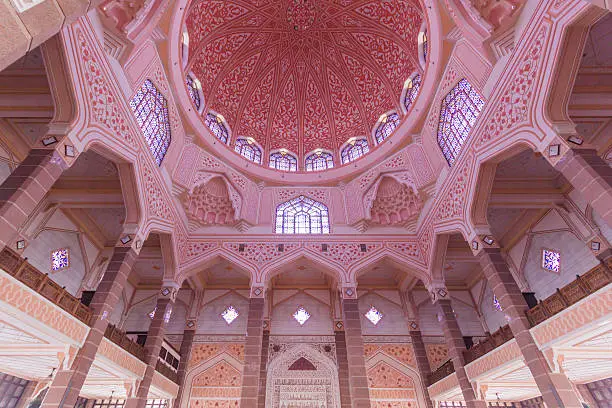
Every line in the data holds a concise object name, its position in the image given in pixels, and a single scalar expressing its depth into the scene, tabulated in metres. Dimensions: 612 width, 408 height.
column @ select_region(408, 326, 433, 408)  13.08
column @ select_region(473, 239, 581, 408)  6.55
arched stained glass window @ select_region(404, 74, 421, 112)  14.16
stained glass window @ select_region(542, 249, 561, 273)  11.15
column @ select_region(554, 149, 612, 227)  6.03
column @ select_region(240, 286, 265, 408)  9.66
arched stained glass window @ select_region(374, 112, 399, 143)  15.68
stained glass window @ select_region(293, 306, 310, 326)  15.23
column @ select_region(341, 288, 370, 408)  9.80
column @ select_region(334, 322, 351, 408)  12.86
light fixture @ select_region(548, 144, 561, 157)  6.81
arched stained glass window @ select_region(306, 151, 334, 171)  16.94
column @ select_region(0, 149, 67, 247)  5.66
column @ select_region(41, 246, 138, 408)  6.73
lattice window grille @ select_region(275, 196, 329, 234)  13.93
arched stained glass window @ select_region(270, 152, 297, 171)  16.90
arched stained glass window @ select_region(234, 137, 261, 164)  16.30
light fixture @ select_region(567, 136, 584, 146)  6.70
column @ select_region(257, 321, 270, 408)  12.76
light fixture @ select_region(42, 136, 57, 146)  6.71
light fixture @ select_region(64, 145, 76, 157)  6.86
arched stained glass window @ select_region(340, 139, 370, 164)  16.55
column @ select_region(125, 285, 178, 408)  9.56
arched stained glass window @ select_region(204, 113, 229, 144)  15.20
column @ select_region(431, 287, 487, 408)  9.84
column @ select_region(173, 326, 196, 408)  12.74
